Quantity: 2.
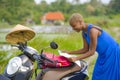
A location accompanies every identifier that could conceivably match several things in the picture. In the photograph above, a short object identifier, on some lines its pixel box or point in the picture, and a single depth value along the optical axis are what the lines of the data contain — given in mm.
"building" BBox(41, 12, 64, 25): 50334
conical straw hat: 4469
